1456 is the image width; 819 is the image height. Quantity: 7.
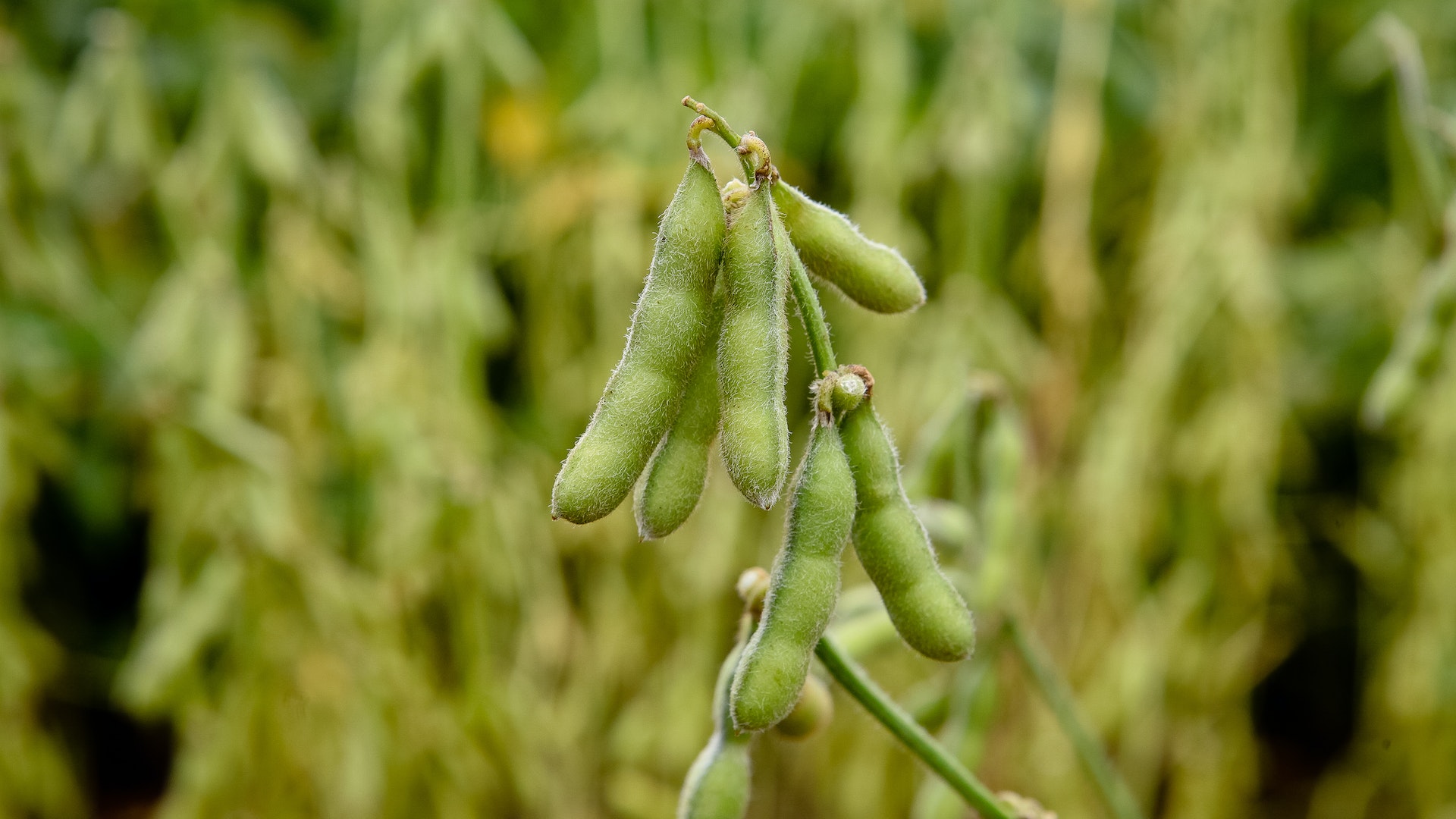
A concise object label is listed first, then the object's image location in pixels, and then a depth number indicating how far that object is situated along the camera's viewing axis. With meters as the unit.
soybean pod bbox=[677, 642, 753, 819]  0.51
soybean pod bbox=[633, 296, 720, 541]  0.48
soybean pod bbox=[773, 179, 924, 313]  0.49
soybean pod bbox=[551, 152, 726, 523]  0.47
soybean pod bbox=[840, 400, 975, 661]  0.48
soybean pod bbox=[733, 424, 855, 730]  0.47
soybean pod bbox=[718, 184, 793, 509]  0.47
